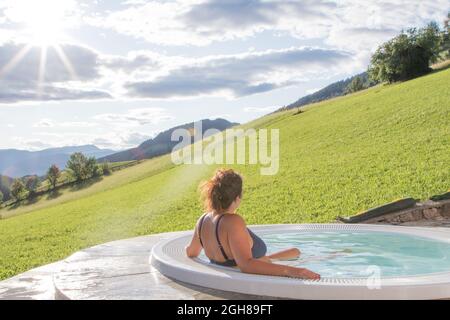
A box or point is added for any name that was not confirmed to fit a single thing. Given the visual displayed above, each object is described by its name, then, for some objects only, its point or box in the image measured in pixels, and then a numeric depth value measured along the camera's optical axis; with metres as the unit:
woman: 4.28
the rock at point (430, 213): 10.05
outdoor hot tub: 3.78
